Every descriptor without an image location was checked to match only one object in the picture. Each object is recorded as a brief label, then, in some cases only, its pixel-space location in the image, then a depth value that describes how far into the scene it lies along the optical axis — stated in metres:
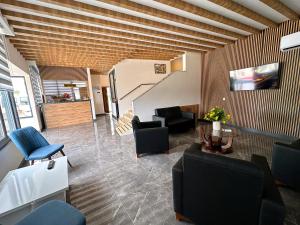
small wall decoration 7.07
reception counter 6.45
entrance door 10.18
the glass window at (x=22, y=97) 5.52
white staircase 4.91
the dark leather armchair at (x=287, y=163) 1.78
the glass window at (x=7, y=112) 2.86
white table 1.29
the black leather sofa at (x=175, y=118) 4.30
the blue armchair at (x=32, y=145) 2.34
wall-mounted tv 3.73
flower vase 2.90
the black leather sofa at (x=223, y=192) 1.02
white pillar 7.77
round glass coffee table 2.55
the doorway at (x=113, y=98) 7.08
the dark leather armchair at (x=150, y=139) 3.01
